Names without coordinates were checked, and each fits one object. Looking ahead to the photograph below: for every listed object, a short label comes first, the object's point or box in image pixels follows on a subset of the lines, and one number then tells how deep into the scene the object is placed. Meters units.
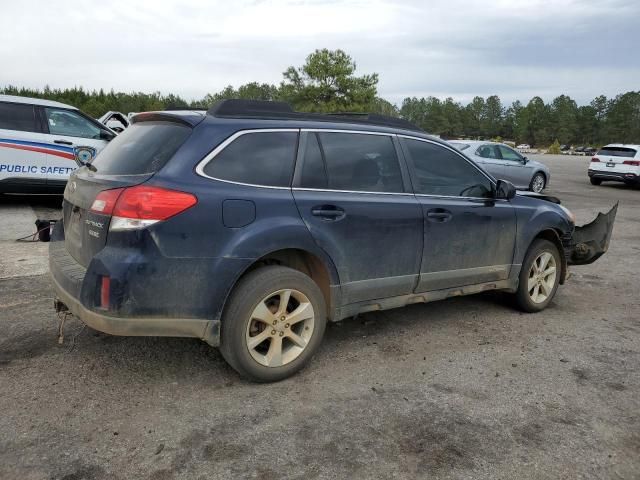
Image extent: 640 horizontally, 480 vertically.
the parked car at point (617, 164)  18.87
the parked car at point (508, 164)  15.57
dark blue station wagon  3.05
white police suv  8.84
